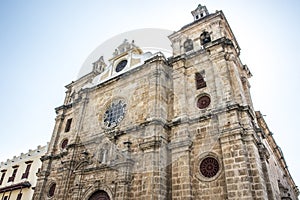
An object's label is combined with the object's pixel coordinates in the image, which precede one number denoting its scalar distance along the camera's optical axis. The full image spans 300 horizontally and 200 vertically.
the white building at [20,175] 20.37
